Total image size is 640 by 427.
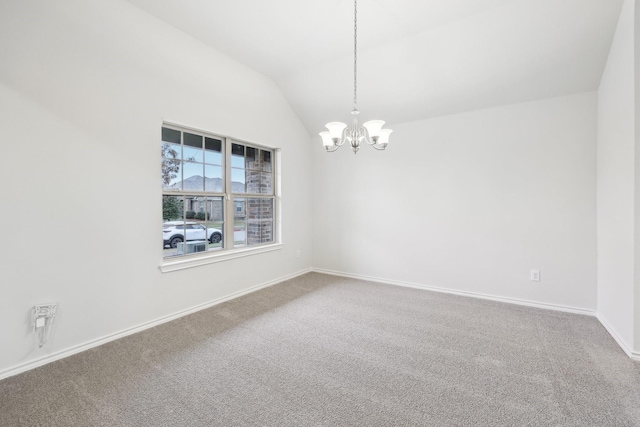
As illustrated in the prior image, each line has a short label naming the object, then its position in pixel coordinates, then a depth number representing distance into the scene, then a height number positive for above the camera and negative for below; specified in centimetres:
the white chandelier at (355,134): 224 +65
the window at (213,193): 298 +24
